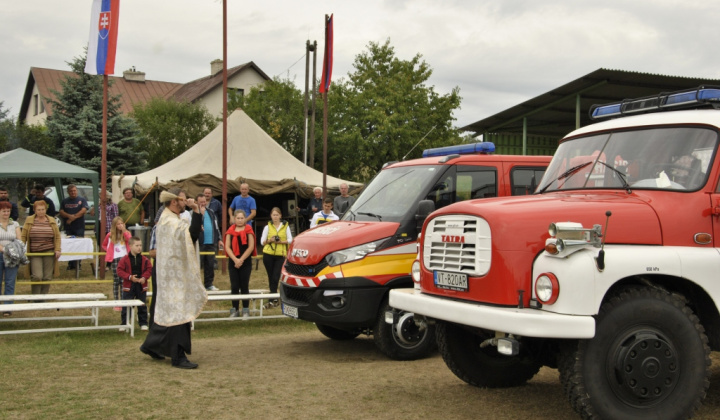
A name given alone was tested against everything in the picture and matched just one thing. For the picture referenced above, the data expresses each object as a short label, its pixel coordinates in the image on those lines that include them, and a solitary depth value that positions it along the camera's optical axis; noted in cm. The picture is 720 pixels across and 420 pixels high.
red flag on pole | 2341
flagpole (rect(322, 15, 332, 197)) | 2339
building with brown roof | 5754
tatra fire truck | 521
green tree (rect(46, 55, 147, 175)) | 3500
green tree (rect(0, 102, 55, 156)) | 3781
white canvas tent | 2084
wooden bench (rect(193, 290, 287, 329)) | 1143
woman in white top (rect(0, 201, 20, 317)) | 1191
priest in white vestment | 827
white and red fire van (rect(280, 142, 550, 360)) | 864
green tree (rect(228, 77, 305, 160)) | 4312
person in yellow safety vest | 1209
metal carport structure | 1722
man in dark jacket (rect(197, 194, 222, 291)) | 1484
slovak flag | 1620
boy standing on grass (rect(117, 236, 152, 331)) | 1076
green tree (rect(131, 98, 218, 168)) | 4309
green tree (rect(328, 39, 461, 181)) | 4075
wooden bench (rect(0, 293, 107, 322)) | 1075
